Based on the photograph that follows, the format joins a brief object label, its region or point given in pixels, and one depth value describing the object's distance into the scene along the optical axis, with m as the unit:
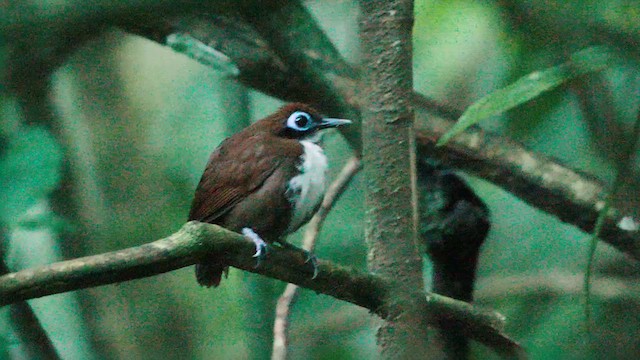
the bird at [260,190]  4.45
